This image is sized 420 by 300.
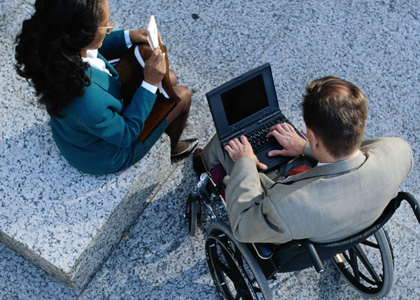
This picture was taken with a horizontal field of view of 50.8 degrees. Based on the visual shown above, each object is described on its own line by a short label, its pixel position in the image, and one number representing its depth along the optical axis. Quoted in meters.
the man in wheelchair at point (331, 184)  1.60
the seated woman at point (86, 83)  1.69
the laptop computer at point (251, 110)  2.08
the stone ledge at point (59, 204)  2.16
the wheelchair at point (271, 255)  1.70
